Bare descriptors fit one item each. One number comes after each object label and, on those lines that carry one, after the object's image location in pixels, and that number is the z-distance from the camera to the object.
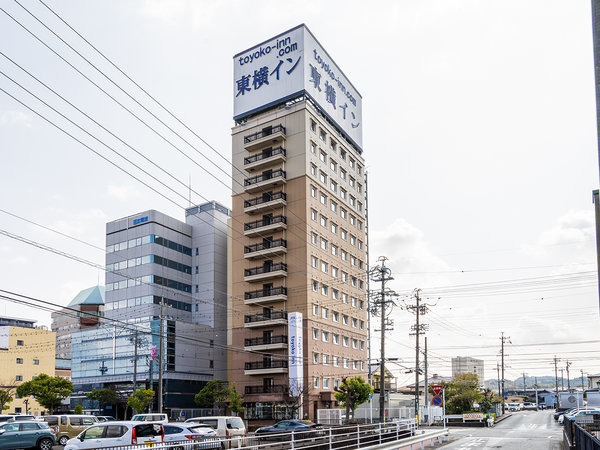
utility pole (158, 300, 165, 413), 43.78
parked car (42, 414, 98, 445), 38.30
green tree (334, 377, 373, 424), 60.06
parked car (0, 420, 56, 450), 29.81
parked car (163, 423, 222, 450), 29.31
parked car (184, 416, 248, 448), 36.57
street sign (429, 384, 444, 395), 38.56
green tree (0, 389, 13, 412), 72.66
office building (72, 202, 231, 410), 82.00
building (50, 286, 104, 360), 164.50
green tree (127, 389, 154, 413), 63.56
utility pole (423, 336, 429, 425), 68.41
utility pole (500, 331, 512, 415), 107.25
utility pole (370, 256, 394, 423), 47.41
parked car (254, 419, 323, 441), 40.79
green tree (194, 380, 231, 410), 71.69
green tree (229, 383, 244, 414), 69.32
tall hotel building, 70.94
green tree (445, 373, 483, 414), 87.69
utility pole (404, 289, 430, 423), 63.87
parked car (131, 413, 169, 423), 36.90
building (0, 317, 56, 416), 97.56
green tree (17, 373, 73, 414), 69.12
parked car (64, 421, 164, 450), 24.59
